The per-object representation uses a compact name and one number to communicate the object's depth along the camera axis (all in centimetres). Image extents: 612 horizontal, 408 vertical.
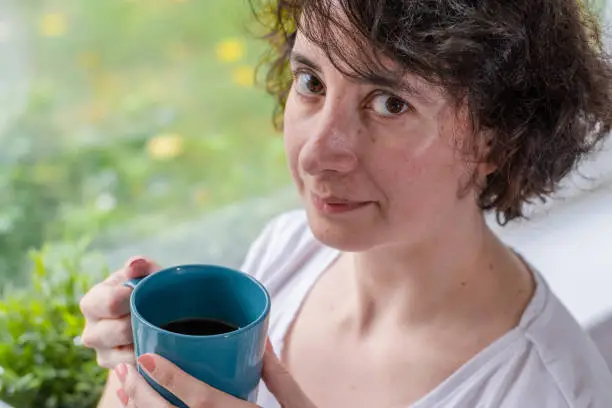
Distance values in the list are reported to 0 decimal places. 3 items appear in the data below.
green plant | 113
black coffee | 77
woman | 82
